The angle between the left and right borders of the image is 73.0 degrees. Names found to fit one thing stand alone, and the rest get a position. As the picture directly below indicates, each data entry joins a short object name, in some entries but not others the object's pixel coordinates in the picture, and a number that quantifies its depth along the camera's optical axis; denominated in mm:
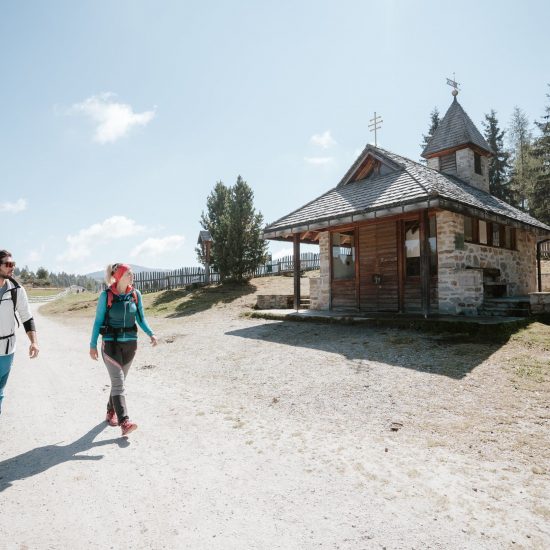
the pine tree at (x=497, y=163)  31703
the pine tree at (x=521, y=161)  31969
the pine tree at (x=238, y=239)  21984
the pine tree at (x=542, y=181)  26250
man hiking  3732
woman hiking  4008
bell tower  15328
